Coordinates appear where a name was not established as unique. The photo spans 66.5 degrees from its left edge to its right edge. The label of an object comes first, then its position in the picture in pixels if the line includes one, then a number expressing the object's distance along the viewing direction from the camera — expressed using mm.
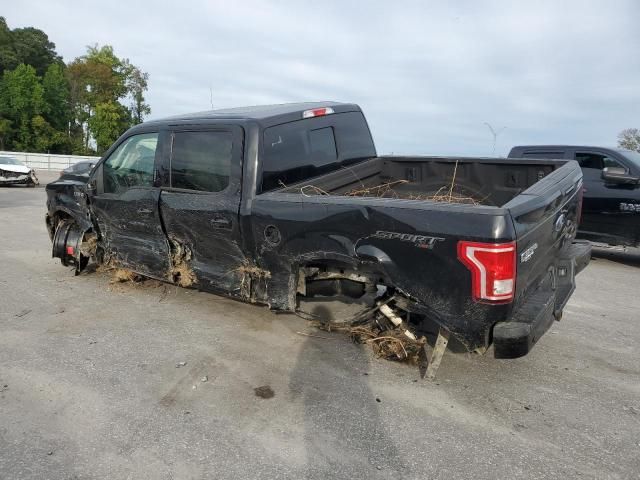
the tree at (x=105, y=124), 53344
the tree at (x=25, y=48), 60500
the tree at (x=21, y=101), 49625
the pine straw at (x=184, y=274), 4570
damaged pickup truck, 2977
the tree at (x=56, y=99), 53562
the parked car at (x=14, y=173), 18672
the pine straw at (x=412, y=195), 4594
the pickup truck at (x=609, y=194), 7453
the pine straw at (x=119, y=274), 5527
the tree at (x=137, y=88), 63625
